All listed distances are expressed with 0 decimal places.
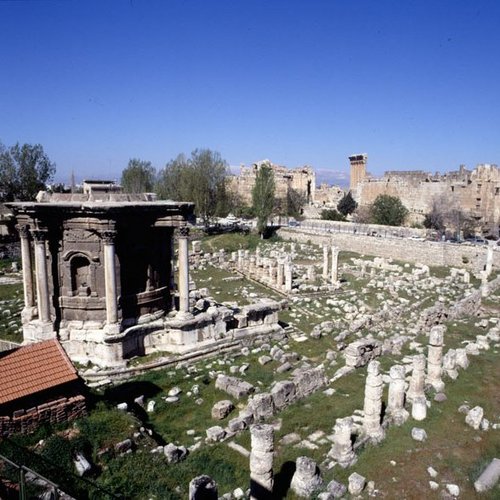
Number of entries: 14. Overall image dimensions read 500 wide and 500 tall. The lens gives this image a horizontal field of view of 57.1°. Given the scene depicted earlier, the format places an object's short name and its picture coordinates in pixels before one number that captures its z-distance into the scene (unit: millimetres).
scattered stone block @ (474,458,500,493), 7758
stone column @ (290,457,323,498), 7688
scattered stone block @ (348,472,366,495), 7777
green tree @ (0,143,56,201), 41281
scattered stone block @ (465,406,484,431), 9844
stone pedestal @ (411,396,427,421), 10125
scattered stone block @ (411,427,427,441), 9312
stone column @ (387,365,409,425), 10086
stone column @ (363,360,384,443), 9461
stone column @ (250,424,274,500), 7598
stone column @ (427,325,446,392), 11633
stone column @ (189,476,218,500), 6797
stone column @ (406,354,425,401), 10789
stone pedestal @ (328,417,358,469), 8633
